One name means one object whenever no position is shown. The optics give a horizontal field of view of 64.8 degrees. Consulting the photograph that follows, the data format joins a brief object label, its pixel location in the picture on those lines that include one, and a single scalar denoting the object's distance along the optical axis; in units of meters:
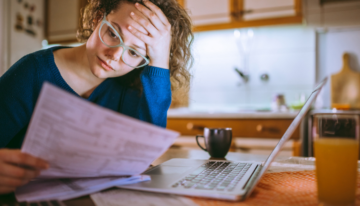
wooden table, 0.86
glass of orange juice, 0.41
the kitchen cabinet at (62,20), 2.87
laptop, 0.46
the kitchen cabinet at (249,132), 1.90
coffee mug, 0.89
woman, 0.82
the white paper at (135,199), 0.43
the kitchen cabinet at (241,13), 2.19
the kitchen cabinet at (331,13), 2.12
